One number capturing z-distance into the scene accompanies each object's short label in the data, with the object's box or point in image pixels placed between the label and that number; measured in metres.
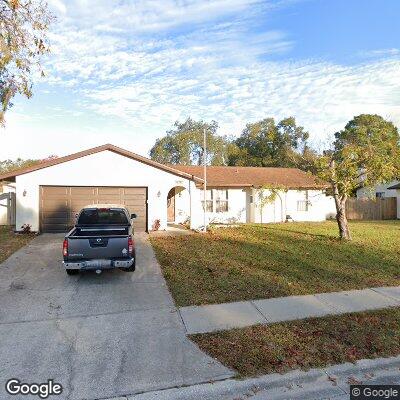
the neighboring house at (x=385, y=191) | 27.75
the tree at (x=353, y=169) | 12.91
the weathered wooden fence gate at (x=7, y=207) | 19.83
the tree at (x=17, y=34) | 10.15
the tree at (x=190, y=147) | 44.75
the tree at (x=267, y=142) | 42.62
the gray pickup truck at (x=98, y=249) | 7.66
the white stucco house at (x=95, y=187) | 15.33
